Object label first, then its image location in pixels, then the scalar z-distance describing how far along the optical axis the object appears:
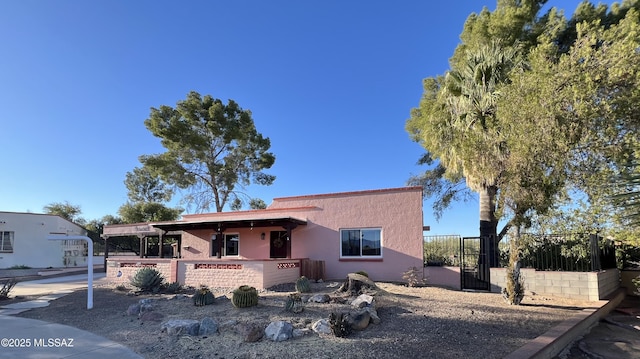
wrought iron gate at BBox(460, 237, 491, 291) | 13.62
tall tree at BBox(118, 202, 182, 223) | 35.72
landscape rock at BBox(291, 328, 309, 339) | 6.93
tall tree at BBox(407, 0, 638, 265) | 7.57
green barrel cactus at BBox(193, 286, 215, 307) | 10.11
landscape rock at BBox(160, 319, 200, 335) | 7.43
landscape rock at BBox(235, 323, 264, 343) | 6.79
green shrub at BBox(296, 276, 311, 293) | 12.20
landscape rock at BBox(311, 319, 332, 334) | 7.10
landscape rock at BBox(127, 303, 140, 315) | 9.67
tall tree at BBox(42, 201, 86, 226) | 45.81
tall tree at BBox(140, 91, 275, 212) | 26.91
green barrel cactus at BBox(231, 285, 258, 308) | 9.44
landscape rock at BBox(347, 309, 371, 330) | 7.16
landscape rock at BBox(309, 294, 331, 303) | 9.72
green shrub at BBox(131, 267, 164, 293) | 13.28
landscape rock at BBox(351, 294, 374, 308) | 8.55
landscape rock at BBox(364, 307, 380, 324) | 7.61
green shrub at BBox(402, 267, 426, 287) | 14.37
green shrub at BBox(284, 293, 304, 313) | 8.55
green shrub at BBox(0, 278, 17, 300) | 12.98
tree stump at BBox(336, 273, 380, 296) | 10.62
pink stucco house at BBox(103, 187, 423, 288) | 15.31
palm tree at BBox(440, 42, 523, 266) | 14.00
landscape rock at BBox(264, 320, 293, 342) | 6.78
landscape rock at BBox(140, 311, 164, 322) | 8.84
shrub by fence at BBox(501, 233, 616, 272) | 11.98
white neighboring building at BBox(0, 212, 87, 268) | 26.66
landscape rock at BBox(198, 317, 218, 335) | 7.38
